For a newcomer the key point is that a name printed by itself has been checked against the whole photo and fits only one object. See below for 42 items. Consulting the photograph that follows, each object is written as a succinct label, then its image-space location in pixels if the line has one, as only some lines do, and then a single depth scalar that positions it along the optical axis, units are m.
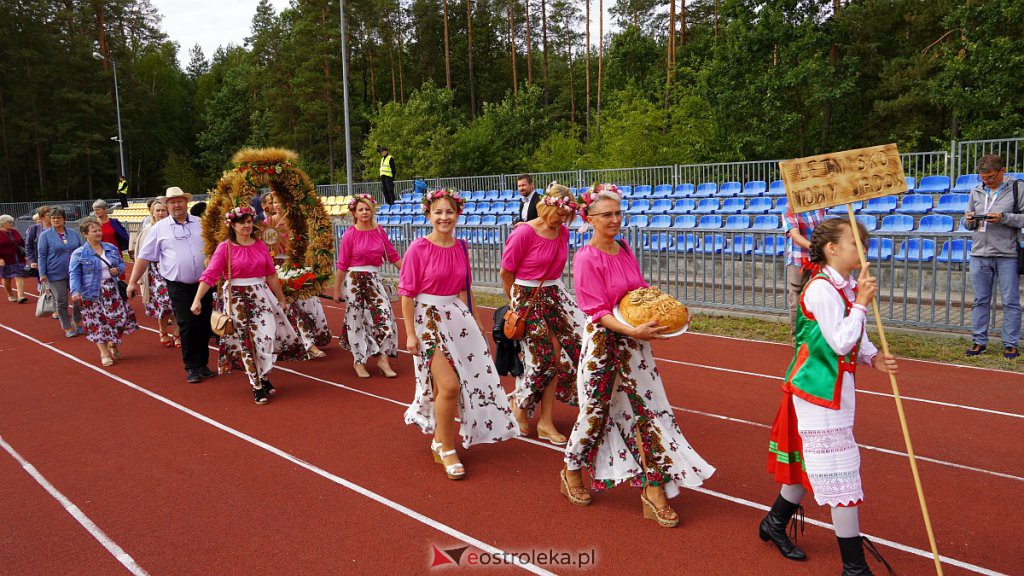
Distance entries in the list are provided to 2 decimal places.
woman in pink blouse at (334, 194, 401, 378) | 8.45
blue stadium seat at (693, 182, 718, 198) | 18.67
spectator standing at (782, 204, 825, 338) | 8.12
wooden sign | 4.07
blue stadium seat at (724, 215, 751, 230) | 16.08
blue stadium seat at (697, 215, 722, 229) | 16.69
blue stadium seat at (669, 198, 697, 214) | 17.81
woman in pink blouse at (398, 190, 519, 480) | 5.45
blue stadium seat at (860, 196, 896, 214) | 14.55
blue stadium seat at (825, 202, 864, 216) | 14.14
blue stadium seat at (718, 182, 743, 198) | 18.22
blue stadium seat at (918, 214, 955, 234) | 12.63
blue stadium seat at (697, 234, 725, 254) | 10.76
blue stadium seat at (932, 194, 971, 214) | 13.41
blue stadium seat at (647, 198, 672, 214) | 18.19
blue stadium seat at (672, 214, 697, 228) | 17.23
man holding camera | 7.93
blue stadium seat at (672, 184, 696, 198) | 19.19
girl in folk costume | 3.54
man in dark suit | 10.42
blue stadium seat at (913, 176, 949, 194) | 14.78
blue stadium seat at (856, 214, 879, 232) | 13.95
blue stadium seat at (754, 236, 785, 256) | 10.19
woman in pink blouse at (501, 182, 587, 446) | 5.84
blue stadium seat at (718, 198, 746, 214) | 16.91
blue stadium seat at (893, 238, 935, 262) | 9.98
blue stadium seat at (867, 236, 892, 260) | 10.26
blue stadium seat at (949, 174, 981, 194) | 14.27
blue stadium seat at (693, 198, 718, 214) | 17.29
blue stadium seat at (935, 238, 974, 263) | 8.91
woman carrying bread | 4.45
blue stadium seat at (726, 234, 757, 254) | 12.40
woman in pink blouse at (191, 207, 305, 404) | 7.67
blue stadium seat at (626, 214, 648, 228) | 18.07
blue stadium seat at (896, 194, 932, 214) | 14.00
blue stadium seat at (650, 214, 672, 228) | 17.79
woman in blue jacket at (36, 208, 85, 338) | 11.82
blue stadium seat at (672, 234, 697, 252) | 11.10
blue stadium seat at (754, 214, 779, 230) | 15.38
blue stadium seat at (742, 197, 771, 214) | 16.33
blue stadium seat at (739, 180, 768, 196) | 17.69
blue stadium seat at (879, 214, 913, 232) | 13.40
